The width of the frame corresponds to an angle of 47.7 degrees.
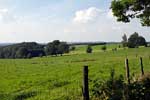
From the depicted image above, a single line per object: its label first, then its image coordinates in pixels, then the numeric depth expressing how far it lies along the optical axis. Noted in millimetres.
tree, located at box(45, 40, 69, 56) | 70440
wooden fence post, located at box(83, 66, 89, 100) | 4826
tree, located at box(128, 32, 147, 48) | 74018
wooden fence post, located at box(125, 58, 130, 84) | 7691
